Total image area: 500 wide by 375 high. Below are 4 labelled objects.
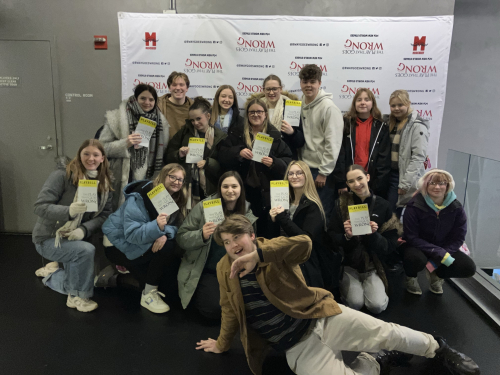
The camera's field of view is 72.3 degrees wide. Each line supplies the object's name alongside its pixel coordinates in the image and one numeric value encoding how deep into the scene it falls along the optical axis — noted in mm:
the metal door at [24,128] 4016
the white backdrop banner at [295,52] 3893
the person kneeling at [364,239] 2748
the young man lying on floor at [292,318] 1870
